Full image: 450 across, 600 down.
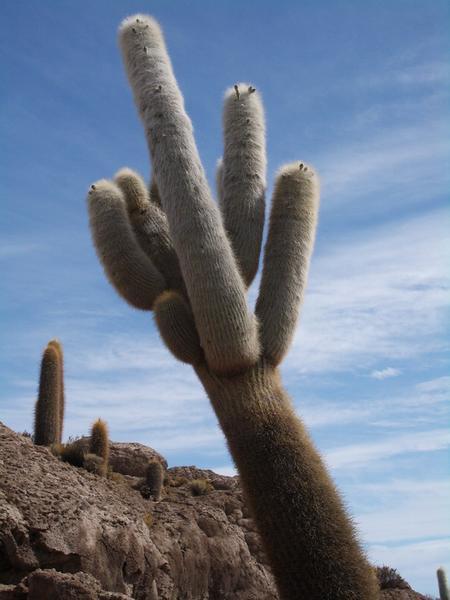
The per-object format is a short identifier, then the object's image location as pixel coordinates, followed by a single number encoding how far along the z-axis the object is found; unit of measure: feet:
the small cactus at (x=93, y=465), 47.19
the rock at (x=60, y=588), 20.88
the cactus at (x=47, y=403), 51.19
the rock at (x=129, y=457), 59.48
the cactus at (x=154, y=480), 50.52
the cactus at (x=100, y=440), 50.11
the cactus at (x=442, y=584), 54.58
